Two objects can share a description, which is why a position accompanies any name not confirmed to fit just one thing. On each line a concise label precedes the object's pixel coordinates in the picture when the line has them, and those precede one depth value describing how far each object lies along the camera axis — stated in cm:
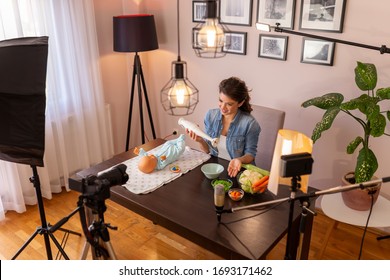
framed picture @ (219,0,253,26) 275
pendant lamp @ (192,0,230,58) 175
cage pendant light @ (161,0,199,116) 193
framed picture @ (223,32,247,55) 285
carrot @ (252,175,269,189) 174
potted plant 202
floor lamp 285
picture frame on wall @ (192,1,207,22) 298
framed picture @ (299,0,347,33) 233
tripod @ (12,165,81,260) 173
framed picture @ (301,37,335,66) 243
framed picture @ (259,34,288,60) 264
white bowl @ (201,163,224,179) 192
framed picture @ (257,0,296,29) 253
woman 213
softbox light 152
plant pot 216
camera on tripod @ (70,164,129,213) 113
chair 232
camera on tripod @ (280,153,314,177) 104
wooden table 147
